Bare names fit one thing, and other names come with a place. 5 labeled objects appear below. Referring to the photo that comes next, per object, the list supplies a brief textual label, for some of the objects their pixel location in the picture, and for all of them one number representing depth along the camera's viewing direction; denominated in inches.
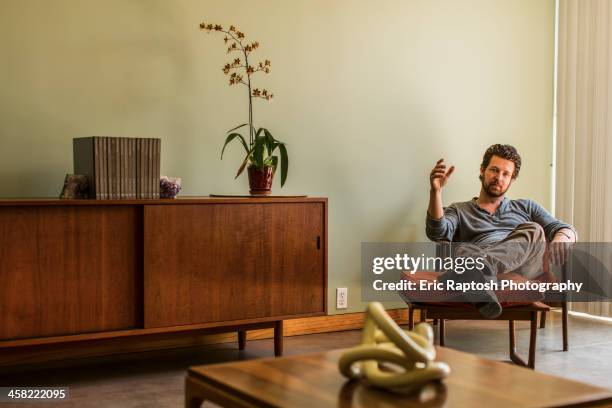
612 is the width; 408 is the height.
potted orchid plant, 140.2
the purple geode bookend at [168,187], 129.5
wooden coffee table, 65.9
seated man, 146.3
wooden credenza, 115.0
